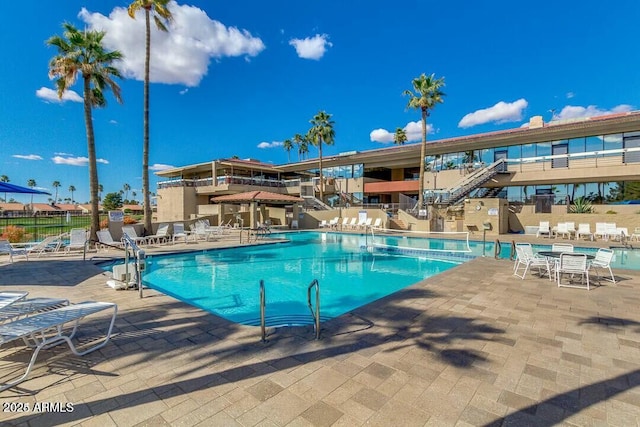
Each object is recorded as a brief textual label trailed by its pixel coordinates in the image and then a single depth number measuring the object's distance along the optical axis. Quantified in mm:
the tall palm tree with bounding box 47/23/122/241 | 12992
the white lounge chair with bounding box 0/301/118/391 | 2922
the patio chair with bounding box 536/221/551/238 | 18156
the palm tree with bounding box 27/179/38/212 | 98288
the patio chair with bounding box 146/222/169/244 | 15351
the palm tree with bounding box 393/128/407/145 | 43731
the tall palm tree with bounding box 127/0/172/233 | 15469
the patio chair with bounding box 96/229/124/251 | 12602
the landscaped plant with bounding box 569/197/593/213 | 19688
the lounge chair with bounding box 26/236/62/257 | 10805
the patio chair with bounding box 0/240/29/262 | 9539
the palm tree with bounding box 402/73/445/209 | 22547
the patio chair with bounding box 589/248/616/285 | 7012
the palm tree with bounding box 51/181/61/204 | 109188
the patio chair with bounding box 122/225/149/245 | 14762
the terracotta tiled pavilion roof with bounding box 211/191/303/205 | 17422
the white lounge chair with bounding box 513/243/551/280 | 7531
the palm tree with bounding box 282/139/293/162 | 63125
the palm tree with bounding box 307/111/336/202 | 30906
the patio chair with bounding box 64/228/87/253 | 12062
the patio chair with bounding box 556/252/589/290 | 6664
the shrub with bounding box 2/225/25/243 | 13423
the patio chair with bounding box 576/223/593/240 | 16766
